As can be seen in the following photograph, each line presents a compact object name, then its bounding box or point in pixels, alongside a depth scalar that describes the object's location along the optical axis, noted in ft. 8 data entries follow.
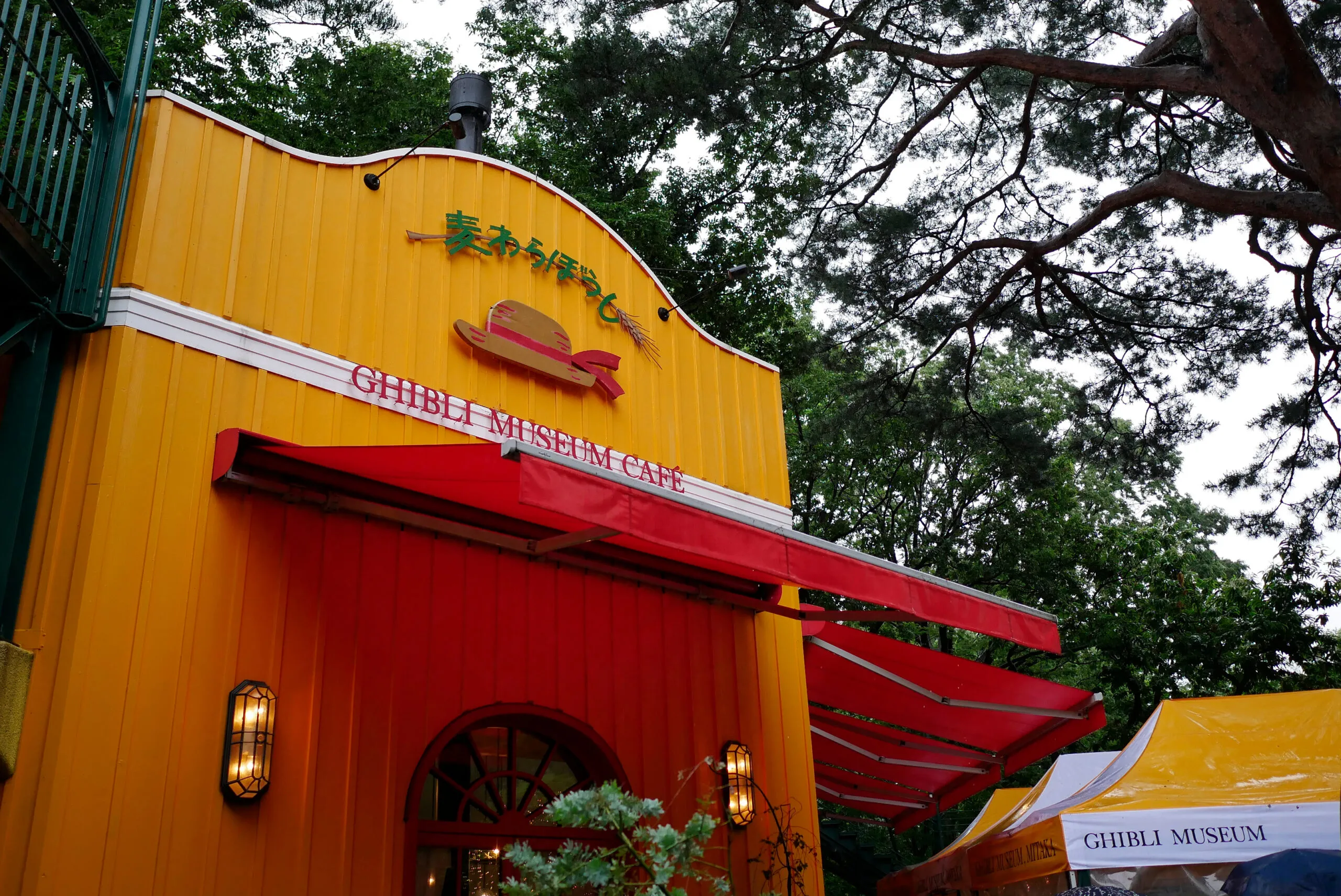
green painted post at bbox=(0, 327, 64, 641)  13.16
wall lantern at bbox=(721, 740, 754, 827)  19.60
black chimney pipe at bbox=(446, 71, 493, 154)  23.99
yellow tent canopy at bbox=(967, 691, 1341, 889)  14.62
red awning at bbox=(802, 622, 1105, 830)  23.03
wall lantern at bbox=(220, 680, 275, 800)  13.38
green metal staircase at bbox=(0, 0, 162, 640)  13.42
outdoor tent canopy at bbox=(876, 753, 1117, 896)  23.75
